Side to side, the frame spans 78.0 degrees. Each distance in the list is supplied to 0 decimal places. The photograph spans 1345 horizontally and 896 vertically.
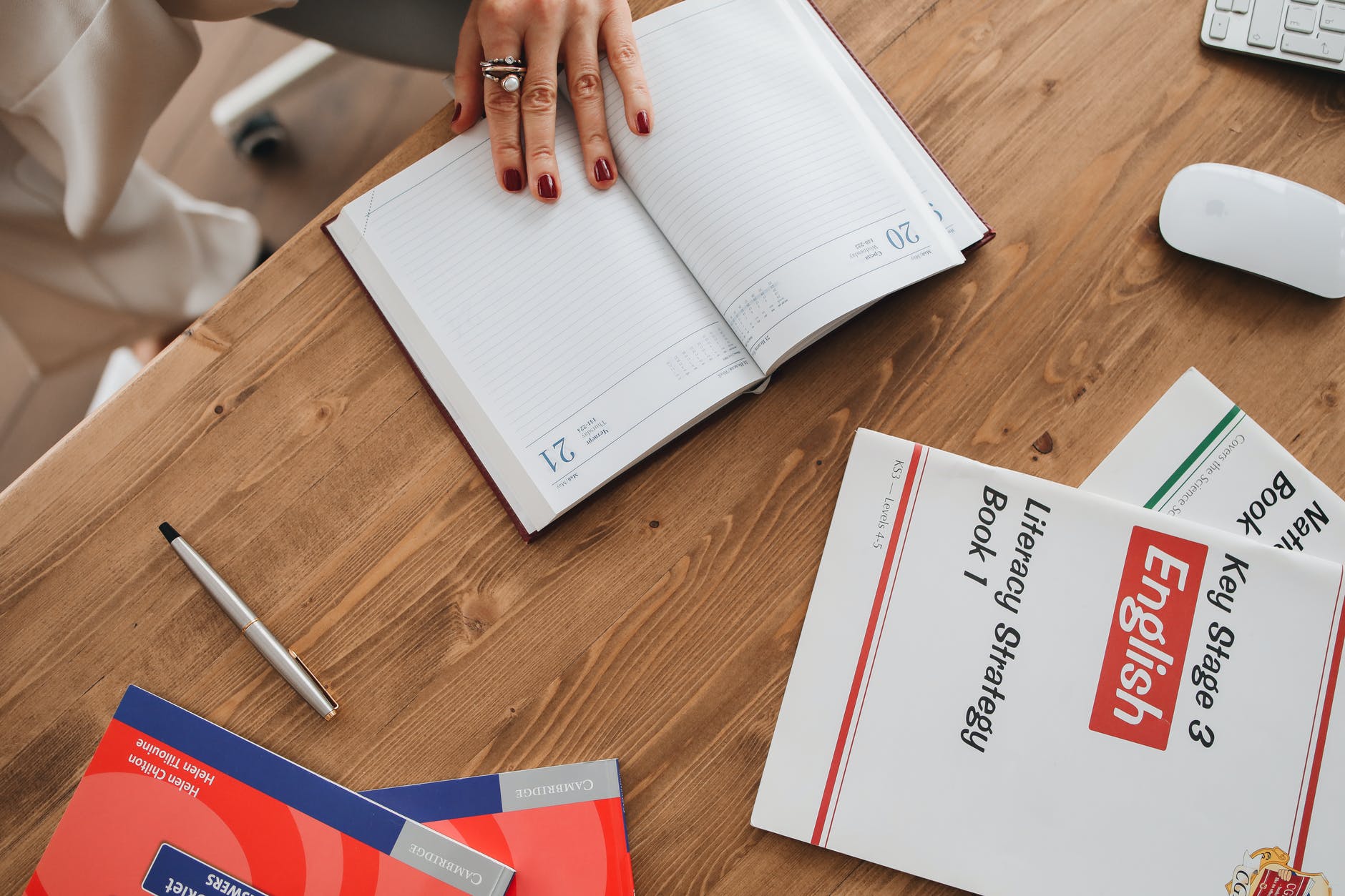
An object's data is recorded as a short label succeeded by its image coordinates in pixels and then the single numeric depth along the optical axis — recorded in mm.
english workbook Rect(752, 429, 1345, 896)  534
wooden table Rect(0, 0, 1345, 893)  563
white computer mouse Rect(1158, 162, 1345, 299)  593
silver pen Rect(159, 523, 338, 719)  561
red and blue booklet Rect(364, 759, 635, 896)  539
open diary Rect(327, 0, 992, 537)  560
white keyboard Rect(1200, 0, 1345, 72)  632
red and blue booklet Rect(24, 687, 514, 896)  533
